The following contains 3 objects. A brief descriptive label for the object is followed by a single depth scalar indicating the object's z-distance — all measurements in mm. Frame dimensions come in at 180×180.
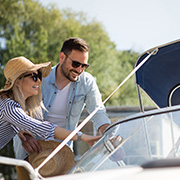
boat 1639
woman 2615
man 3381
